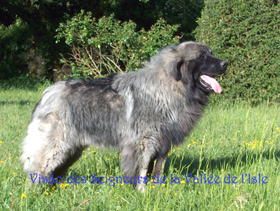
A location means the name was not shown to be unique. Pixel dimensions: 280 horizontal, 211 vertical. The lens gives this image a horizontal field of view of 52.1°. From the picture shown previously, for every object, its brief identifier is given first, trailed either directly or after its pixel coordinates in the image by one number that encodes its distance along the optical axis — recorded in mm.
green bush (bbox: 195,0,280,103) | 6984
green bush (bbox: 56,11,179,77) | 7445
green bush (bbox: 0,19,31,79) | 13211
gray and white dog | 3150
